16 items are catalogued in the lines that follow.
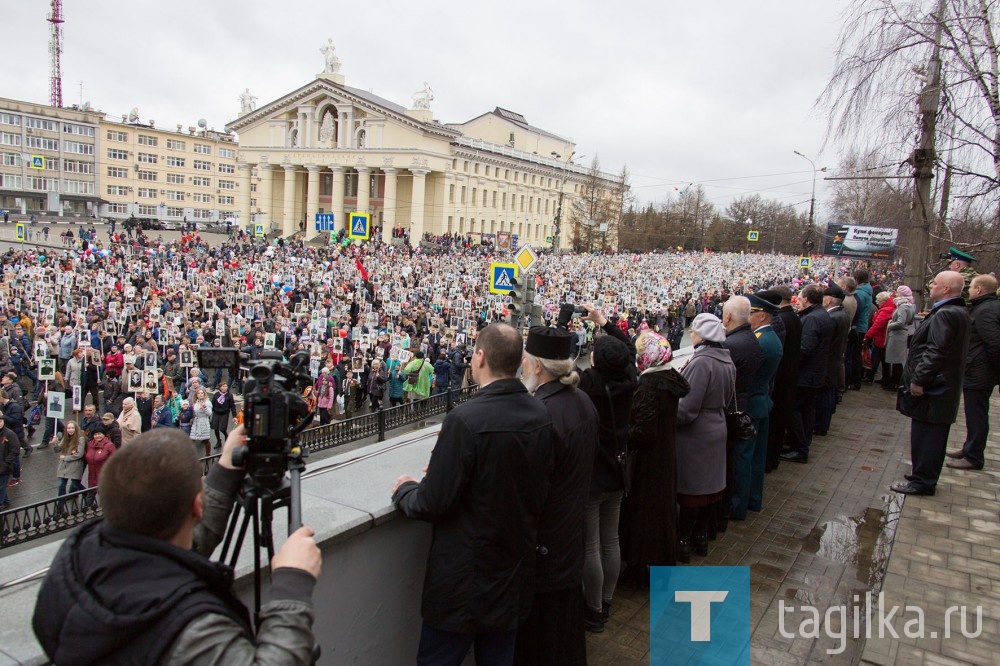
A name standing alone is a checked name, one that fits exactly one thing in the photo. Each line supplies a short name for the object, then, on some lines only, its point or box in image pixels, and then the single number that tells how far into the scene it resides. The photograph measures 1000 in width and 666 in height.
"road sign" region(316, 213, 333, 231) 42.69
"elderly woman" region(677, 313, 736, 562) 4.29
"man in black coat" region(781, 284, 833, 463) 6.71
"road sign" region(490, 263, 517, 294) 13.83
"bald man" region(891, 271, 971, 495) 5.29
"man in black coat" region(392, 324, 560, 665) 2.33
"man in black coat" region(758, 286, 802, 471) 5.89
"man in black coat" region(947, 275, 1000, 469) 5.73
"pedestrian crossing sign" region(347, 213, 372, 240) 31.12
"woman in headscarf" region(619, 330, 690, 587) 3.93
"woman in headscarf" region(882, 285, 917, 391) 9.60
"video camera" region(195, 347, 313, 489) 1.74
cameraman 1.27
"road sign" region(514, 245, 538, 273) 13.23
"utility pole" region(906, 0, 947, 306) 8.30
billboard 30.05
